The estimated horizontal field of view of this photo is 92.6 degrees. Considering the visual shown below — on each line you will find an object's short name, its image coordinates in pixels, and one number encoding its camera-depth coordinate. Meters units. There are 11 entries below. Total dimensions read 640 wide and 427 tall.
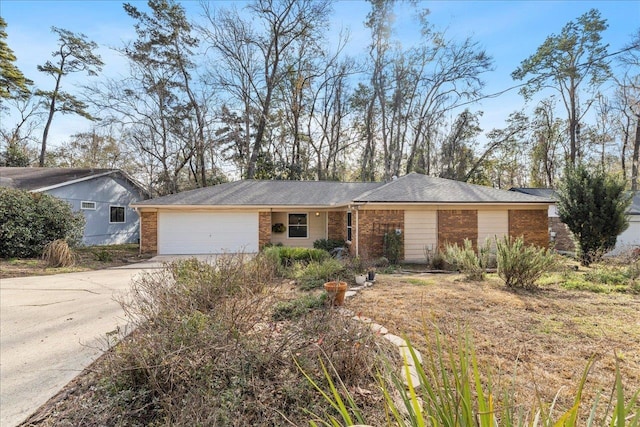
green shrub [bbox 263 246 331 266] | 9.60
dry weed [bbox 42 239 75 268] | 10.21
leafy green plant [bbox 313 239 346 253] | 14.02
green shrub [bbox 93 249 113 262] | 12.06
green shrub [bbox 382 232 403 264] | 11.26
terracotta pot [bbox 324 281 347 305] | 4.88
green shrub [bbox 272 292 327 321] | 4.43
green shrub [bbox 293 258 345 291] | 6.72
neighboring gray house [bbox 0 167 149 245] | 15.43
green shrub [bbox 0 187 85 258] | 11.09
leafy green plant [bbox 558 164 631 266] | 10.70
